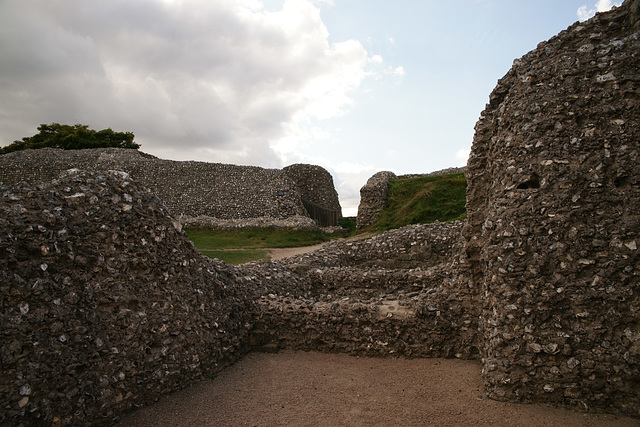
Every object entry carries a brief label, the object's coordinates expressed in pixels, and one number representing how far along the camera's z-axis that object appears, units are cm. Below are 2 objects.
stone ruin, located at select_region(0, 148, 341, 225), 2738
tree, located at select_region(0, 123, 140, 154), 4144
